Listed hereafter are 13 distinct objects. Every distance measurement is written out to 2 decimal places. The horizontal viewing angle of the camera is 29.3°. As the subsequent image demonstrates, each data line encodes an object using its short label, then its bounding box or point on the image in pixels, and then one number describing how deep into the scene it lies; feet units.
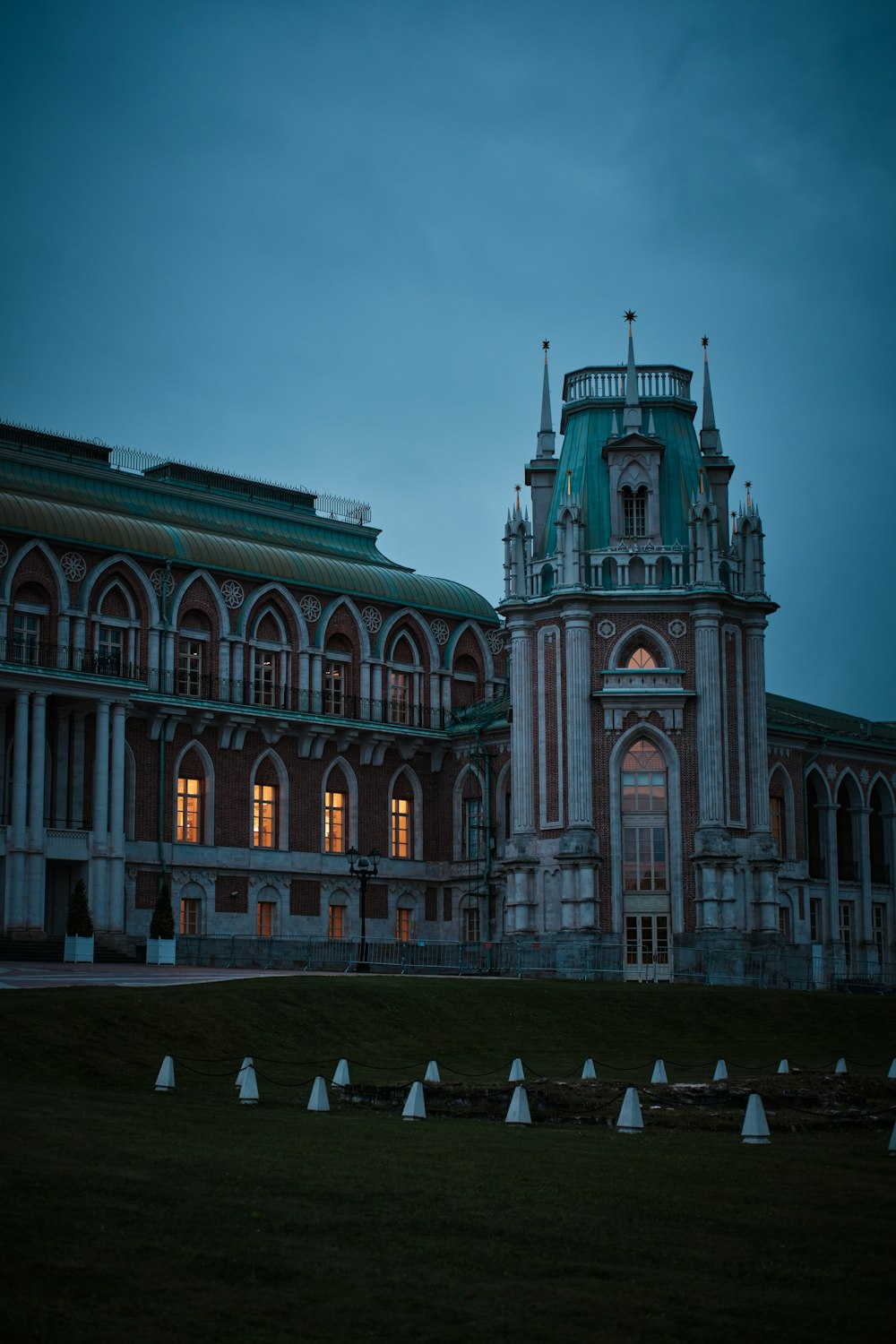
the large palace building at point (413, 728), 183.73
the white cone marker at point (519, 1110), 80.43
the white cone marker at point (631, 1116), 78.84
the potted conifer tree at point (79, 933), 164.86
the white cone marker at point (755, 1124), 75.77
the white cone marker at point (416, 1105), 81.15
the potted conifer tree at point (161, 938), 170.71
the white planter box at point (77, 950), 164.66
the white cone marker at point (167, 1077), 87.15
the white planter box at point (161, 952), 170.50
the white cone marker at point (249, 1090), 84.02
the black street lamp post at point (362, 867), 158.92
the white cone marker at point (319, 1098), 82.28
